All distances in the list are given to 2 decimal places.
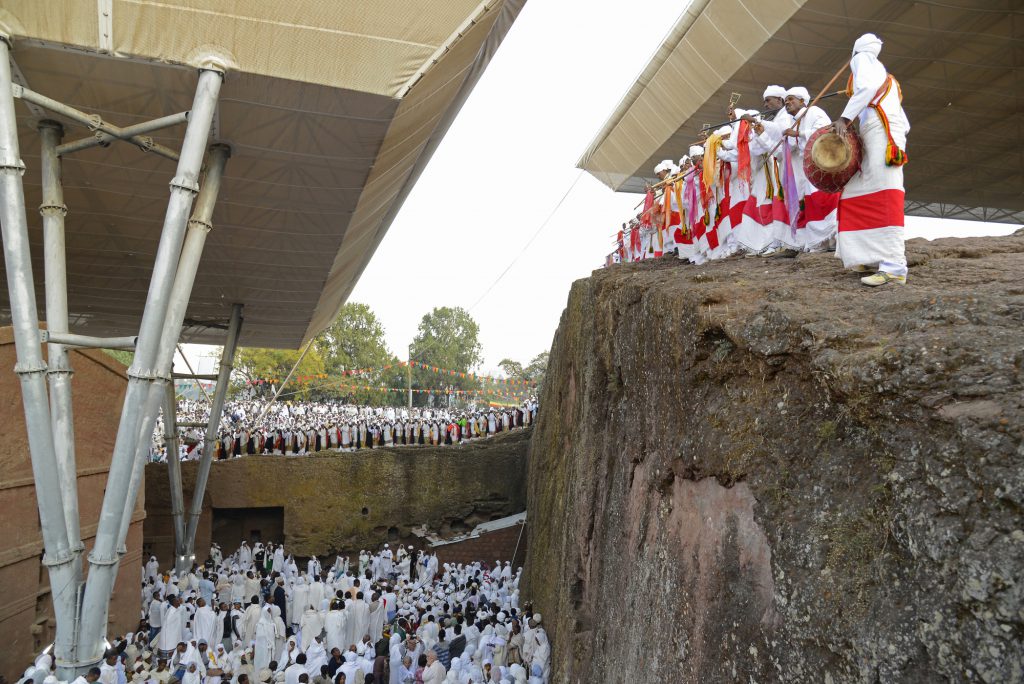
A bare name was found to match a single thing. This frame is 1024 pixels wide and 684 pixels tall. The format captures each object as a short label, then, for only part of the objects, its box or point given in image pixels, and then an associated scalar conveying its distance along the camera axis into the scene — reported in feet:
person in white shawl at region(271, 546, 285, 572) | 61.93
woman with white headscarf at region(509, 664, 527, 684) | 32.94
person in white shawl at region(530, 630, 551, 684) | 32.94
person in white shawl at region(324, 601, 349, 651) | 43.32
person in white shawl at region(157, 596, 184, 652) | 42.55
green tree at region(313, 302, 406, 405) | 183.21
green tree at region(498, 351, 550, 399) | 212.43
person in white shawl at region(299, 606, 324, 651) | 43.04
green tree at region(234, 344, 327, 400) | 164.45
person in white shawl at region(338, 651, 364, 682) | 34.78
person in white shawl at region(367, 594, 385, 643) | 47.78
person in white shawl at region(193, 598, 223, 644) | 43.85
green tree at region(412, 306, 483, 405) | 222.48
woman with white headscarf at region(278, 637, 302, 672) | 36.33
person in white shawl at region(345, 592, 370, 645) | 45.88
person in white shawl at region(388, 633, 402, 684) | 36.83
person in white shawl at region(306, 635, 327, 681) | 35.81
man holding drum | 18.28
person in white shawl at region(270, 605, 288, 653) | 44.09
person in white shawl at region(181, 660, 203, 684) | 33.30
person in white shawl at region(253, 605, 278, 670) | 41.78
